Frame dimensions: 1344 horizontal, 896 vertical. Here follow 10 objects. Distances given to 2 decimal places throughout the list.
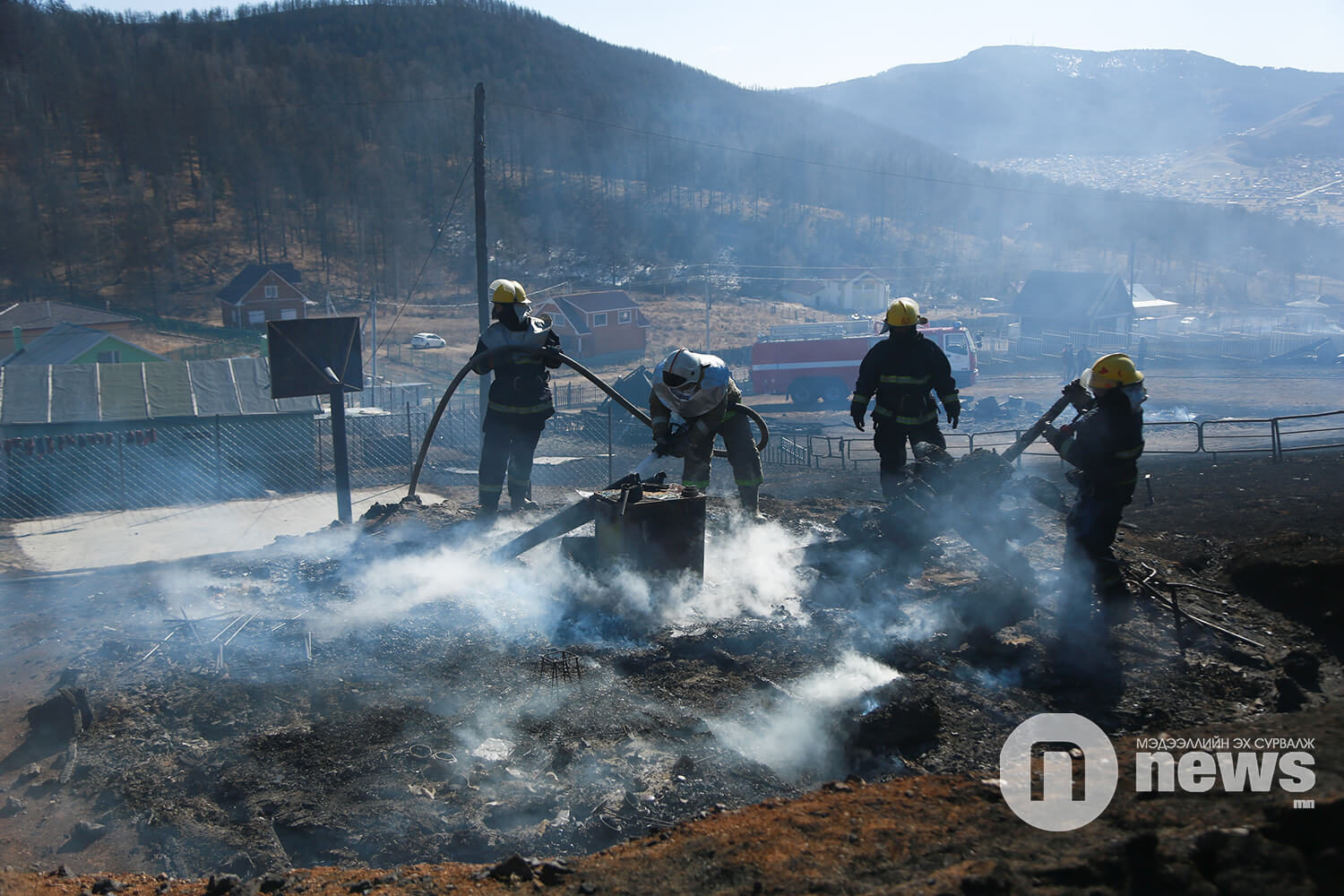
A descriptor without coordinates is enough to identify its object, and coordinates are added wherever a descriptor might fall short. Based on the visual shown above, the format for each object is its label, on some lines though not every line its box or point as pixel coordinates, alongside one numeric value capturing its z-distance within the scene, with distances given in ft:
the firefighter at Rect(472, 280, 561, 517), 29.99
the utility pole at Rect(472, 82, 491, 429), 51.52
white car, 171.53
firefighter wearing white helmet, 25.91
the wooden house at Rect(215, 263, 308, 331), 182.09
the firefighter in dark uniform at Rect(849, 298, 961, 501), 28.91
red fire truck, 116.47
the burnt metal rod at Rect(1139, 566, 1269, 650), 21.26
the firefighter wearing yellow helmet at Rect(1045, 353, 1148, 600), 22.88
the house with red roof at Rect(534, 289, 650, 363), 169.89
